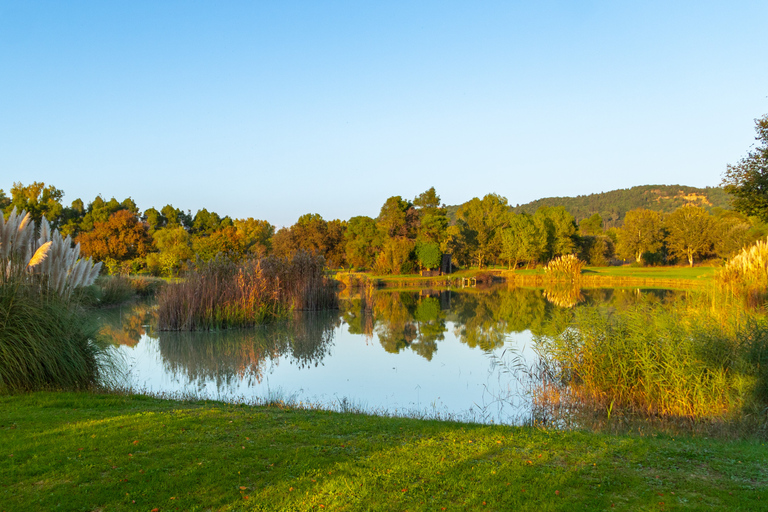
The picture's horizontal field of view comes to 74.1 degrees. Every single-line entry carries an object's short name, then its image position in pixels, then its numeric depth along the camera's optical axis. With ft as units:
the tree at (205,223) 193.26
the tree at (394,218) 147.94
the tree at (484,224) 181.16
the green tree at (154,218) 193.51
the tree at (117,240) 120.88
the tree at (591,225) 252.83
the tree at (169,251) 112.57
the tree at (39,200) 138.82
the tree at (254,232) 182.29
